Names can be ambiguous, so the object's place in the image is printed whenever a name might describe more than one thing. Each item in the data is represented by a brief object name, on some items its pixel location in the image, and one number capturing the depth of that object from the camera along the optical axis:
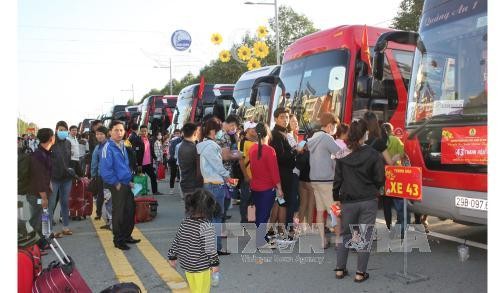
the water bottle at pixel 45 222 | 7.04
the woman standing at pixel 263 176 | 5.91
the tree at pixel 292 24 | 40.72
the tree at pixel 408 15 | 28.08
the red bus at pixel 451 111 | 5.02
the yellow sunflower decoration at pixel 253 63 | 20.69
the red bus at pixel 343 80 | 8.06
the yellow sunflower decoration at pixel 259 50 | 19.09
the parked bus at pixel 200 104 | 18.00
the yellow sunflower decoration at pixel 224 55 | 20.01
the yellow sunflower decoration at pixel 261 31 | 19.23
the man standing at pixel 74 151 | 8.48
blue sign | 21.06
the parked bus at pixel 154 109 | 24.64
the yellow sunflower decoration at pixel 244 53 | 20.06
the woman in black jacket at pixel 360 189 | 4.79
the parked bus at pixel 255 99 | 11.39
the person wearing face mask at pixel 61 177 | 7.30
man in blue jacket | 6.25
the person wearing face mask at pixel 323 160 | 5.89
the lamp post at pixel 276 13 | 23.29
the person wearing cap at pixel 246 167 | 6.34
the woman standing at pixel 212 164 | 5.91
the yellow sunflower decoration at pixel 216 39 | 19.44
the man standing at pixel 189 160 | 6.31
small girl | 3.74
